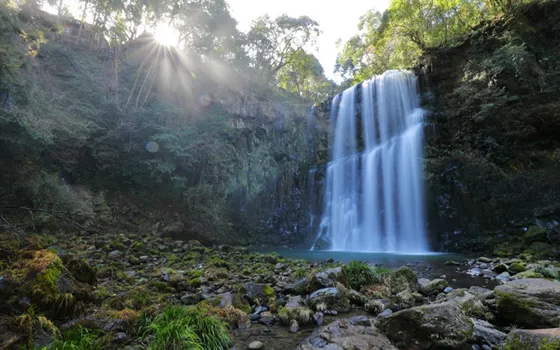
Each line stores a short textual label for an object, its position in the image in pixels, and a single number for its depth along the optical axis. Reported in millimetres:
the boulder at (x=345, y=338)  3459
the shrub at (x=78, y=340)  2857
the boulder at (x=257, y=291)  5556
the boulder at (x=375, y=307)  5066
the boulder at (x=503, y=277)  7227
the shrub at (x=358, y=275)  6699
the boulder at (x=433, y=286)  6215
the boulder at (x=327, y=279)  5987
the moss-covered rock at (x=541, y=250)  10523
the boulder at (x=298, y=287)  6070
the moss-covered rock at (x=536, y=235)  11758
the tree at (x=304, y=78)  31511
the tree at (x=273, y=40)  28328
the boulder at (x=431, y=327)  3312
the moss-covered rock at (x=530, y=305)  3746
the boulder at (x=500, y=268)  8280
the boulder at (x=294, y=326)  4324
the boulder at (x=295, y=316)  4574
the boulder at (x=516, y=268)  7885
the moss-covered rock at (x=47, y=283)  3299
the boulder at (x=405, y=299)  5295
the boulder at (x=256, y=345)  3699
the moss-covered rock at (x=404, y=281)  6246
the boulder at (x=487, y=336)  3453
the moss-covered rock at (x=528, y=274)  6662
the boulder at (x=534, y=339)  2607
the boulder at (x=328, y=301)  5125
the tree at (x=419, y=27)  20938
